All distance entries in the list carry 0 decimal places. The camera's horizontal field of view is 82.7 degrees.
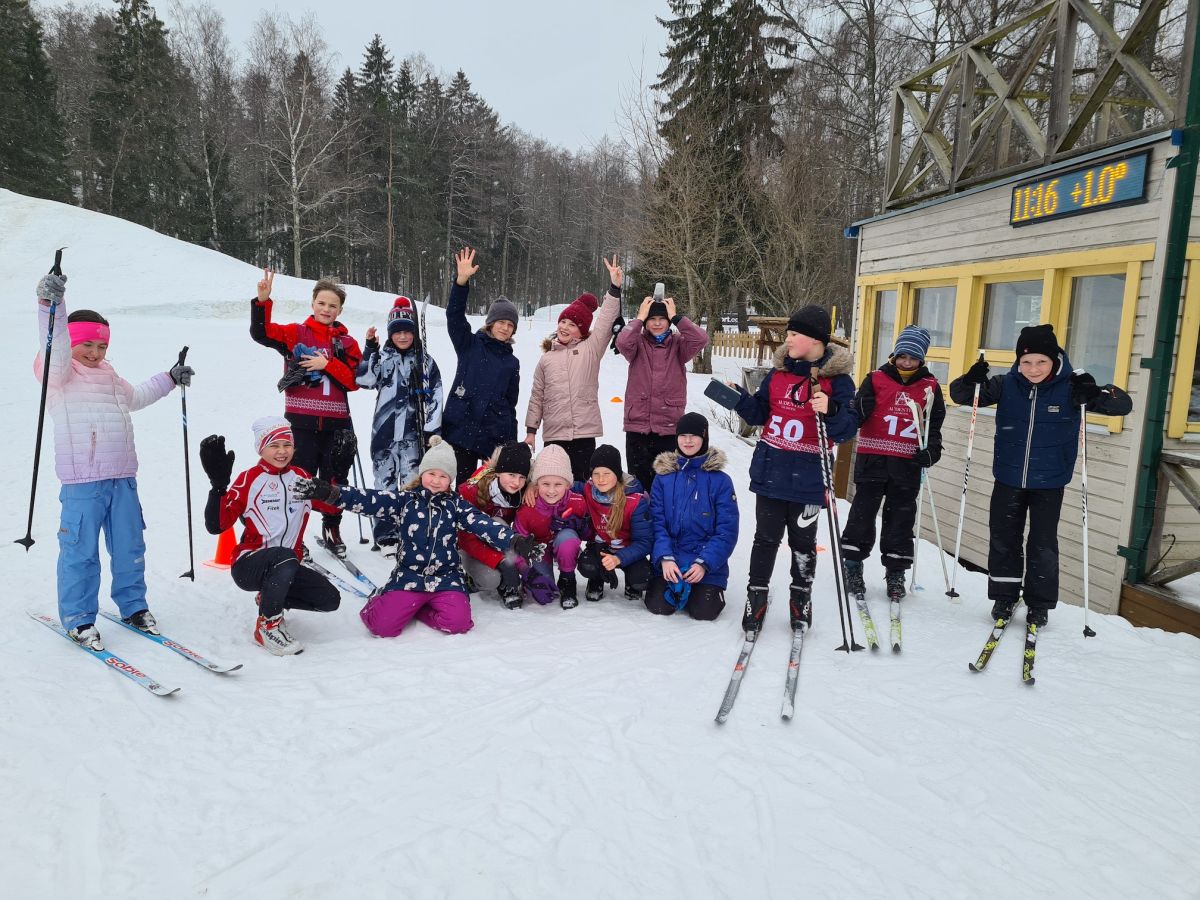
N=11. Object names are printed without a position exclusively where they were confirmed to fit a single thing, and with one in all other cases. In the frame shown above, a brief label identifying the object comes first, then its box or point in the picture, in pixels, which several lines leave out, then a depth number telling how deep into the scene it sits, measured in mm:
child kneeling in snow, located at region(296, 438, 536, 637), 4066
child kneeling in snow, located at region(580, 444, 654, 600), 4727
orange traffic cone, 4848
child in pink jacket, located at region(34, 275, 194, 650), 3465
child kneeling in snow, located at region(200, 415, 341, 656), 3711
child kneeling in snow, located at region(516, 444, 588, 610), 4734
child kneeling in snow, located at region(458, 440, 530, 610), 4621
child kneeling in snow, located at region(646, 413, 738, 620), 4516
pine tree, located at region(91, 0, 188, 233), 31828
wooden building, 4695
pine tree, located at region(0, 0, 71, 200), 27953
